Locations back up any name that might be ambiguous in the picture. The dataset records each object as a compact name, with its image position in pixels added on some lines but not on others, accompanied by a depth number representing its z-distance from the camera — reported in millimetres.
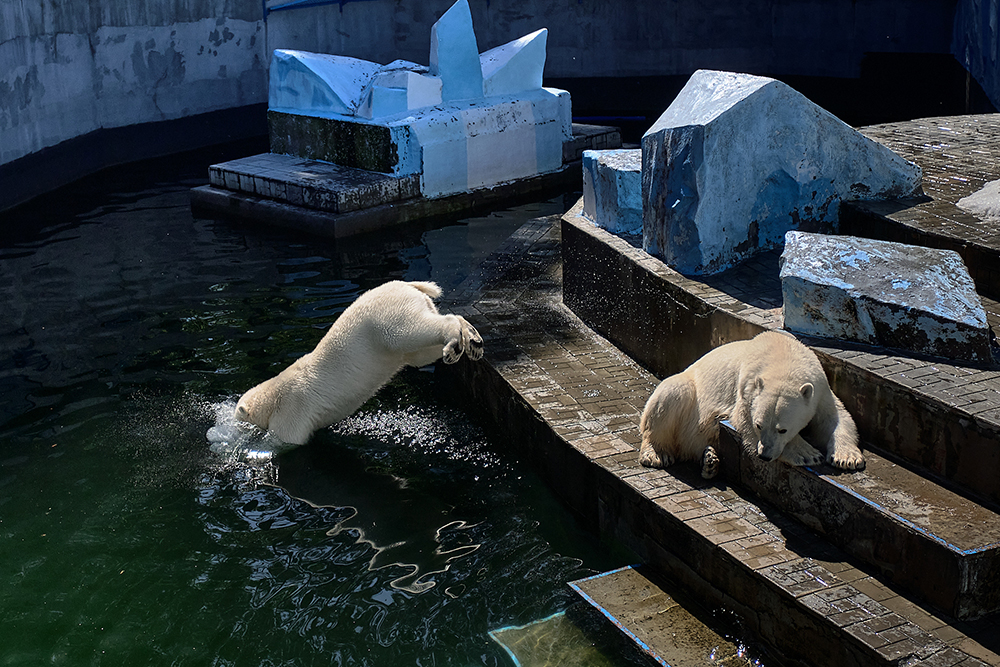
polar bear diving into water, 5121
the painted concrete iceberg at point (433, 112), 11609
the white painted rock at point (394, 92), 11570
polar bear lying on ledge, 3975
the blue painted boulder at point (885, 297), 4281
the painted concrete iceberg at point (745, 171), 5645
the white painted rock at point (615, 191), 6723
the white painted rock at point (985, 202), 5664
